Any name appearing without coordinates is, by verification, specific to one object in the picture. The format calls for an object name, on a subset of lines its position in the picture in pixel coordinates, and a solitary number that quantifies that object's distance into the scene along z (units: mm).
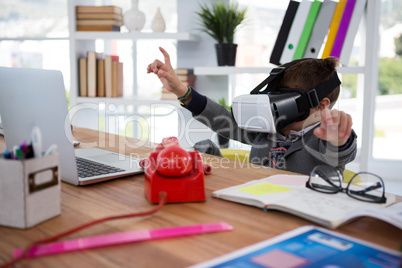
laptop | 833
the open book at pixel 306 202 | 700
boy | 1290
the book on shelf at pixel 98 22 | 2861
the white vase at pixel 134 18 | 2875
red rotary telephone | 818
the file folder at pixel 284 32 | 2342
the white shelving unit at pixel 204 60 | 2383
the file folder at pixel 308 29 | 2277
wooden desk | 579
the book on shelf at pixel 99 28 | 2875
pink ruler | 594
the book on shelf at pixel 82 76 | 2955
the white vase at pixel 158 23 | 2866
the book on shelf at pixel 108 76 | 2944
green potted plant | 2629
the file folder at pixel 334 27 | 2236
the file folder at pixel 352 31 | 2217
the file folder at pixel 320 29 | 2266
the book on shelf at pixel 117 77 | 2963
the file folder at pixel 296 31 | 2305
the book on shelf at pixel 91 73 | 2938
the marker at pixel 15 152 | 691
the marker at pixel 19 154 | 687
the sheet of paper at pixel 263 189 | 866
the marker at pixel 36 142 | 687
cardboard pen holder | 670
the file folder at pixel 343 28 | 2229
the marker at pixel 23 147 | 699
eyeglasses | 823
